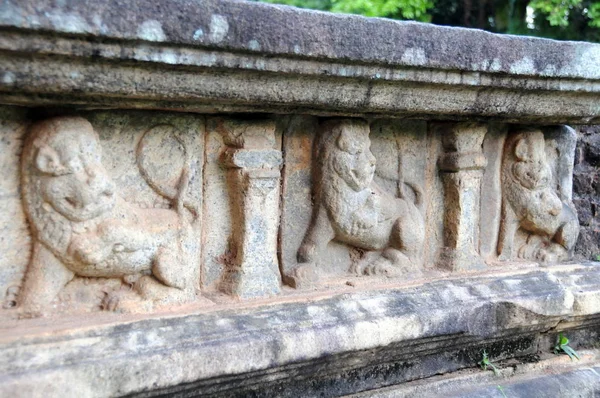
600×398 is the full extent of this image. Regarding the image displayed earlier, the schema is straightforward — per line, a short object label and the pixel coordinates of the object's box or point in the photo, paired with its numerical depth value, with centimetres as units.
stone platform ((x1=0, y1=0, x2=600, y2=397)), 184
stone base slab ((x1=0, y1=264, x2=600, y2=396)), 190
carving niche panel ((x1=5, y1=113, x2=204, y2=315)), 197
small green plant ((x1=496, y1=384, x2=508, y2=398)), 271
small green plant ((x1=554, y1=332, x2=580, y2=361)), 305
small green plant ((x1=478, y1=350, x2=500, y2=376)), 283
